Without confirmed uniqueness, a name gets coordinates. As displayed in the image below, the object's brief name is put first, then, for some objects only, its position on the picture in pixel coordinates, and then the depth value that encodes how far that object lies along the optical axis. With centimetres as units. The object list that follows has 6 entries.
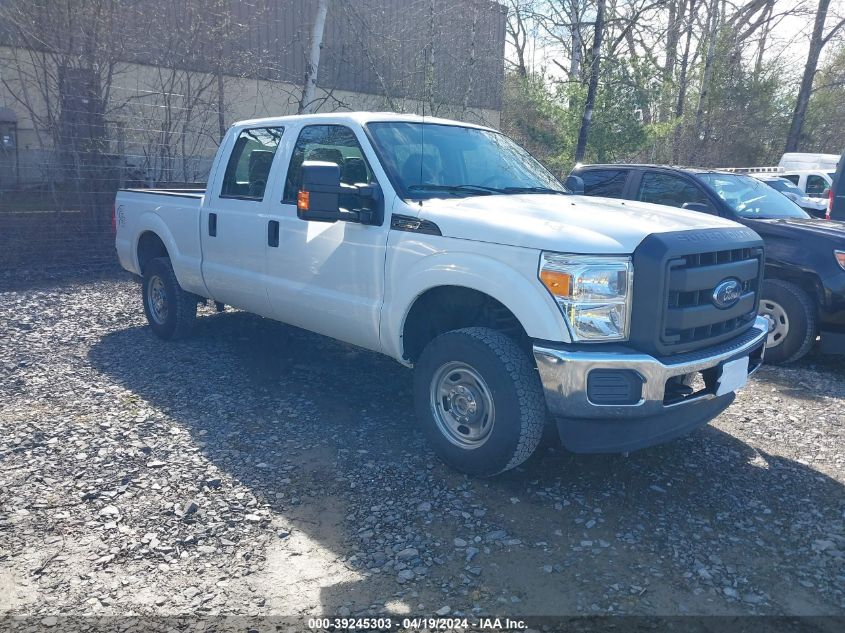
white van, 1997
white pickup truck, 356
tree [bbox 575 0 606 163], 1134
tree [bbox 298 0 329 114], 1288
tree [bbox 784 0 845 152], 2258
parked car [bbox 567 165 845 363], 630
